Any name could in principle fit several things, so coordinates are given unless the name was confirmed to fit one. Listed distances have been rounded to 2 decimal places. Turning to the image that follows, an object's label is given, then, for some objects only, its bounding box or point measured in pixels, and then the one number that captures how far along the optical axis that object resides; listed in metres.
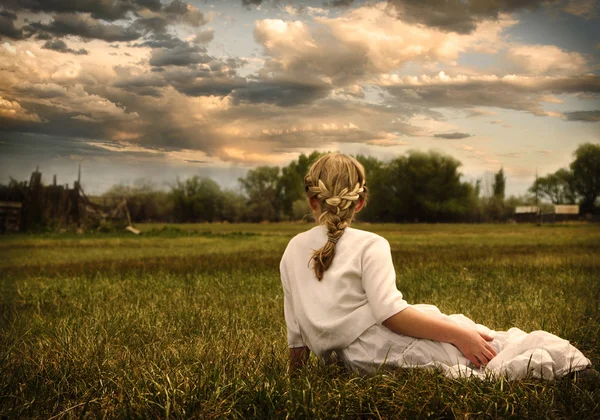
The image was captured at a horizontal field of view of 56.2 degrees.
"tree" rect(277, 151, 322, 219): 26.46
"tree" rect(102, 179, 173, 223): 30.48
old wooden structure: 22.36
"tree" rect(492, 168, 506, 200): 35.64
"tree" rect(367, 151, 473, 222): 35.59
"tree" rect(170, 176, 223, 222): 30.66
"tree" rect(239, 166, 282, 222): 28.45
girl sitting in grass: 3.09
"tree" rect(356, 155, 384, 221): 34.88
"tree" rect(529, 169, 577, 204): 23.41
